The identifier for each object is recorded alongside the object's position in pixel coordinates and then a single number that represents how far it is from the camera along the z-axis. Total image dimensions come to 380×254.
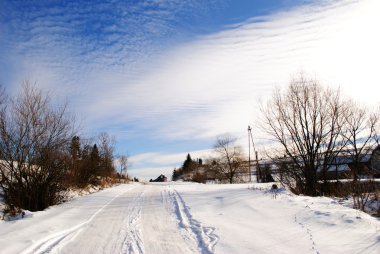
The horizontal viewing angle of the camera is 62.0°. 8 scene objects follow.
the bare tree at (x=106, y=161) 34.07
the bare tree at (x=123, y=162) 60.31
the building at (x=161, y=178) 85.41
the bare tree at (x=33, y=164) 12.75
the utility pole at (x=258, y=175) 35.69
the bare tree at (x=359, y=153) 10.92
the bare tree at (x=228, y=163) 50.81
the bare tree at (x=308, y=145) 16.98
